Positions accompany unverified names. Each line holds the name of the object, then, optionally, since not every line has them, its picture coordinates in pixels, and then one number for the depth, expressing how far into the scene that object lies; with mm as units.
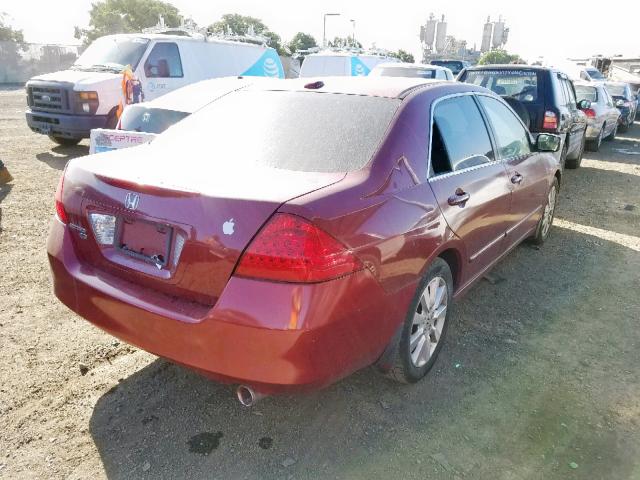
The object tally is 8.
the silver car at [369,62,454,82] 12883
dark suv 7934
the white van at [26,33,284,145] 9242
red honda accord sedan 2123
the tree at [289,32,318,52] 70500
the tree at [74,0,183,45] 55688
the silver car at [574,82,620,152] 11953
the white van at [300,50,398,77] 16078
